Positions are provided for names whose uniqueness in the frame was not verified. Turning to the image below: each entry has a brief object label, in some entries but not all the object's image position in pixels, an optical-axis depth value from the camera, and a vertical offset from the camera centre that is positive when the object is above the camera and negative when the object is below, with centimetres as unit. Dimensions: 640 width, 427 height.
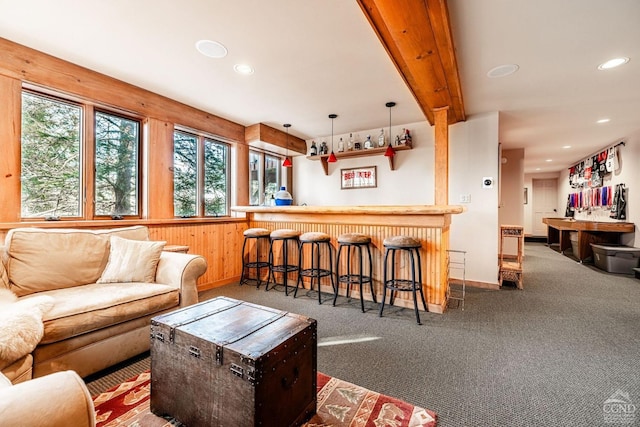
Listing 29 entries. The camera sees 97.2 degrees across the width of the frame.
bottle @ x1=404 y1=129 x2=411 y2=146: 452 +116
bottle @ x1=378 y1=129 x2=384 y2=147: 479 +119
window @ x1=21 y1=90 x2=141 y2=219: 263 +51
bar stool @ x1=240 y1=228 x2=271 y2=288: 388 -74
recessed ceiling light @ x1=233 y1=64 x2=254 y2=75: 282 +144
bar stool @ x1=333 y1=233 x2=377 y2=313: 308 -58
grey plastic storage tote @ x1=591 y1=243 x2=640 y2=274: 465 -84
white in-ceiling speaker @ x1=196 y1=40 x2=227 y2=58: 241 +143
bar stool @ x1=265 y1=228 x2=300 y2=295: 365 -62
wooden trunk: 118 -72
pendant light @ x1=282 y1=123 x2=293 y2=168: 477 +90
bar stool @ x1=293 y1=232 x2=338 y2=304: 339 -61
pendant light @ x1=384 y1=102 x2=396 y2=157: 448 +94
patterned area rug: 143 -108
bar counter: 295 -21
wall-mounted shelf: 464 +101
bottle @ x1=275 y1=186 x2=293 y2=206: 430 +17
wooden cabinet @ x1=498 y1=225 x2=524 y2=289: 384 -80
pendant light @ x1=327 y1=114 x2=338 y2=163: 469 +87
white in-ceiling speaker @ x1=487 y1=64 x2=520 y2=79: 275 +140
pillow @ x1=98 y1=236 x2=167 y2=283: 235 -43
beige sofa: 166 -59
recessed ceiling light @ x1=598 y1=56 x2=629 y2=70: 259 +138
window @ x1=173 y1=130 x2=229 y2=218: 389 +52
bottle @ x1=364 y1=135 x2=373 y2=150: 482 +113
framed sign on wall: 511 +60
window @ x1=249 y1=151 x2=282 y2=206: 521 +65
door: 999 +29
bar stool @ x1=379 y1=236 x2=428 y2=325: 274 -58
